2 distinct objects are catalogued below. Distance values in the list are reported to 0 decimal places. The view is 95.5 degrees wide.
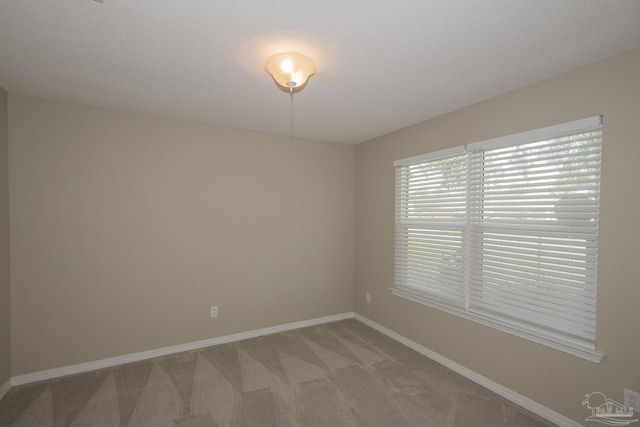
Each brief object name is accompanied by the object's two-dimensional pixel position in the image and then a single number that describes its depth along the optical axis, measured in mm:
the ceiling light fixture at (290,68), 1802
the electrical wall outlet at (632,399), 1731
